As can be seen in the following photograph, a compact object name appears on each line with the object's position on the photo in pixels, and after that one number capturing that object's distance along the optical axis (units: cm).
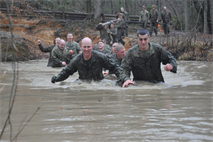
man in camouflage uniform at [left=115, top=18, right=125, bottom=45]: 1897
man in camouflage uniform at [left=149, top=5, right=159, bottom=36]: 2180
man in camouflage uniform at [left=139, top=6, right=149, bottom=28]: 2241
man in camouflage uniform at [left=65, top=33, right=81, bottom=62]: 1242
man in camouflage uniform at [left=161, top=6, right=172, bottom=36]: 2138
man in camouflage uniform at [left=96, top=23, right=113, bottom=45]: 1633
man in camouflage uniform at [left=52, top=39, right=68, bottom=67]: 1233
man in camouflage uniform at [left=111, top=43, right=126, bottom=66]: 864
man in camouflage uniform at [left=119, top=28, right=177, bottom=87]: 653
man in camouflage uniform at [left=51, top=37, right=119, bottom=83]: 712
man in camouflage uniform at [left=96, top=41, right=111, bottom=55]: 1102
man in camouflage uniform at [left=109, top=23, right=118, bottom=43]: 1663
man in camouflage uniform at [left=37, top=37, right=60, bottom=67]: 1343
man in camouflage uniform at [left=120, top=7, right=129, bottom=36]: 2067
